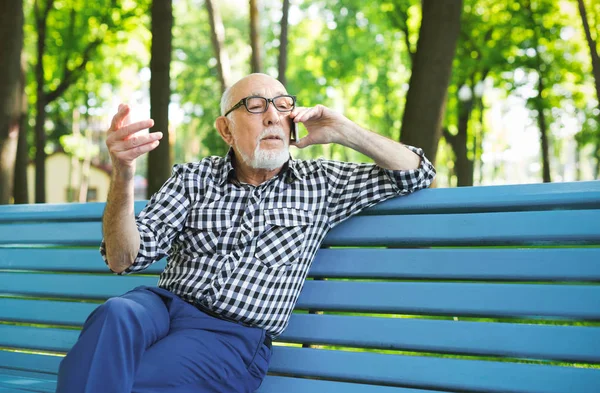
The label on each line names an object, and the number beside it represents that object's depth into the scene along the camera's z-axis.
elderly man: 2.65
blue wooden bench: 2.56
